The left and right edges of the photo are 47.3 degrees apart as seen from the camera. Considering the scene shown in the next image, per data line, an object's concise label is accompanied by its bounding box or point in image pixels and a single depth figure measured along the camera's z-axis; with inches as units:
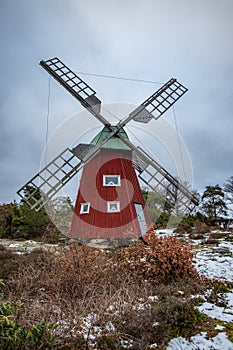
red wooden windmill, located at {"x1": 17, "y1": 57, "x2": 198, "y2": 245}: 406.9
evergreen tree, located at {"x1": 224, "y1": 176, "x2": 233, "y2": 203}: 1068.9
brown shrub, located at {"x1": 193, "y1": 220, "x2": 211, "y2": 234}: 542.6
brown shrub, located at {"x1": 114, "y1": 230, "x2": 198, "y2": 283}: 202.1
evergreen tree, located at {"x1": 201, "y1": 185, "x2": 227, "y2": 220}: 966.4
